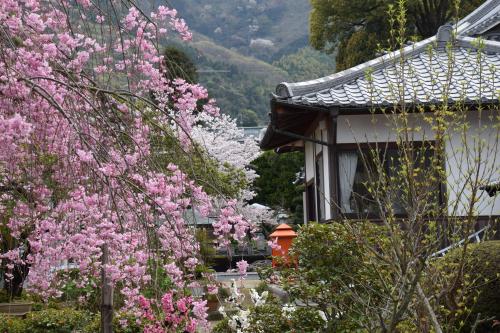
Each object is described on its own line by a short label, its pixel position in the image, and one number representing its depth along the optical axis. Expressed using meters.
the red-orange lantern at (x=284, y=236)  11.36
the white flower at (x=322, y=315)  5.99
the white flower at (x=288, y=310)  6.02
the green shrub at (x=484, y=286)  5.28
